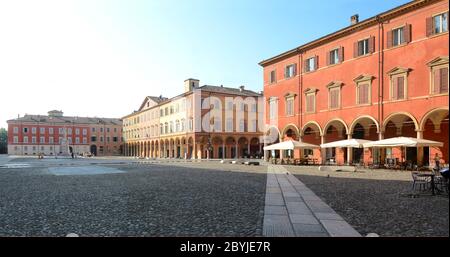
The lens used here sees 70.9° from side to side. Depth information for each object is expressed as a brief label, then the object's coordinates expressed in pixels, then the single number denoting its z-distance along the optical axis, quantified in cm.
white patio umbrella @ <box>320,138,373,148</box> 2431
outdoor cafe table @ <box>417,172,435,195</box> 971
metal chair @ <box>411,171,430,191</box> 1086
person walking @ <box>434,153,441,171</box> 2118
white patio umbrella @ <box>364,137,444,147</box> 2009
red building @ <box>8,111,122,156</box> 8825
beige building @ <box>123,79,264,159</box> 5472
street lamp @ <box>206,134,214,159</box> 5374
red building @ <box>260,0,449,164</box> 2211
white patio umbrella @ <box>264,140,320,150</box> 2768
